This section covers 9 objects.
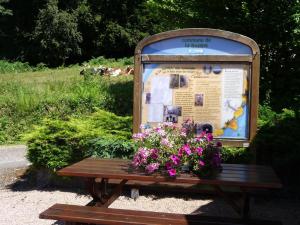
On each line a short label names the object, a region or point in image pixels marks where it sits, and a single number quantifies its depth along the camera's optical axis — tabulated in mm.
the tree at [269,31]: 6206
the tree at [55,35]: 24804
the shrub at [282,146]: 4760
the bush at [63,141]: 5106
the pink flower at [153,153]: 3422
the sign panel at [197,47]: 4550
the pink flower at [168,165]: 3380
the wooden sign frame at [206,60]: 4483
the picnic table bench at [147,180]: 3128
